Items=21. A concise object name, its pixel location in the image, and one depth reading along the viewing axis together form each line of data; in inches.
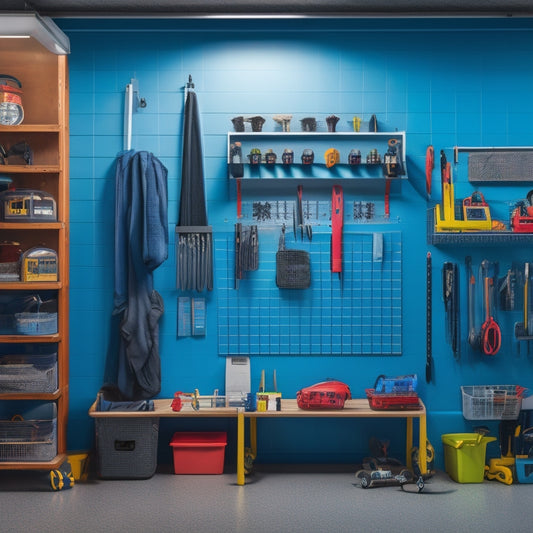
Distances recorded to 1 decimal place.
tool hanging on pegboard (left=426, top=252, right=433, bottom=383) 191.3
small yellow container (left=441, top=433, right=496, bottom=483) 176.6
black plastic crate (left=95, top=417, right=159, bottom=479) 176.6
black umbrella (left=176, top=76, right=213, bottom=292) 189.0
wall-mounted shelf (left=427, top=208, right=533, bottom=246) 180.2
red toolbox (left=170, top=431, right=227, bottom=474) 181.3
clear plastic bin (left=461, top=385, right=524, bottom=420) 182.9
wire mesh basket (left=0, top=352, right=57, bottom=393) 174.6
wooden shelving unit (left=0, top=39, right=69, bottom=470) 180.5
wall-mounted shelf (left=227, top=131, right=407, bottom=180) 185.8
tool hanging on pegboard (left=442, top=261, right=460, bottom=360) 190.2
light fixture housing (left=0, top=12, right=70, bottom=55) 163.8
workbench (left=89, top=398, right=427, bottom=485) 173.0
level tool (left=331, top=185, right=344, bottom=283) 189.5
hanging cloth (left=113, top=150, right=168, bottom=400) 179.9
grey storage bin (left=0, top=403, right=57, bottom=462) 174.1
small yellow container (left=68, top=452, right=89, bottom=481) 178.1
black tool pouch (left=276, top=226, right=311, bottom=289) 189.5
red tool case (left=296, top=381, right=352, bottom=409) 174.9
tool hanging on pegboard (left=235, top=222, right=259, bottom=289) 189.0
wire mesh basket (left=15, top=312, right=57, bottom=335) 175.5
